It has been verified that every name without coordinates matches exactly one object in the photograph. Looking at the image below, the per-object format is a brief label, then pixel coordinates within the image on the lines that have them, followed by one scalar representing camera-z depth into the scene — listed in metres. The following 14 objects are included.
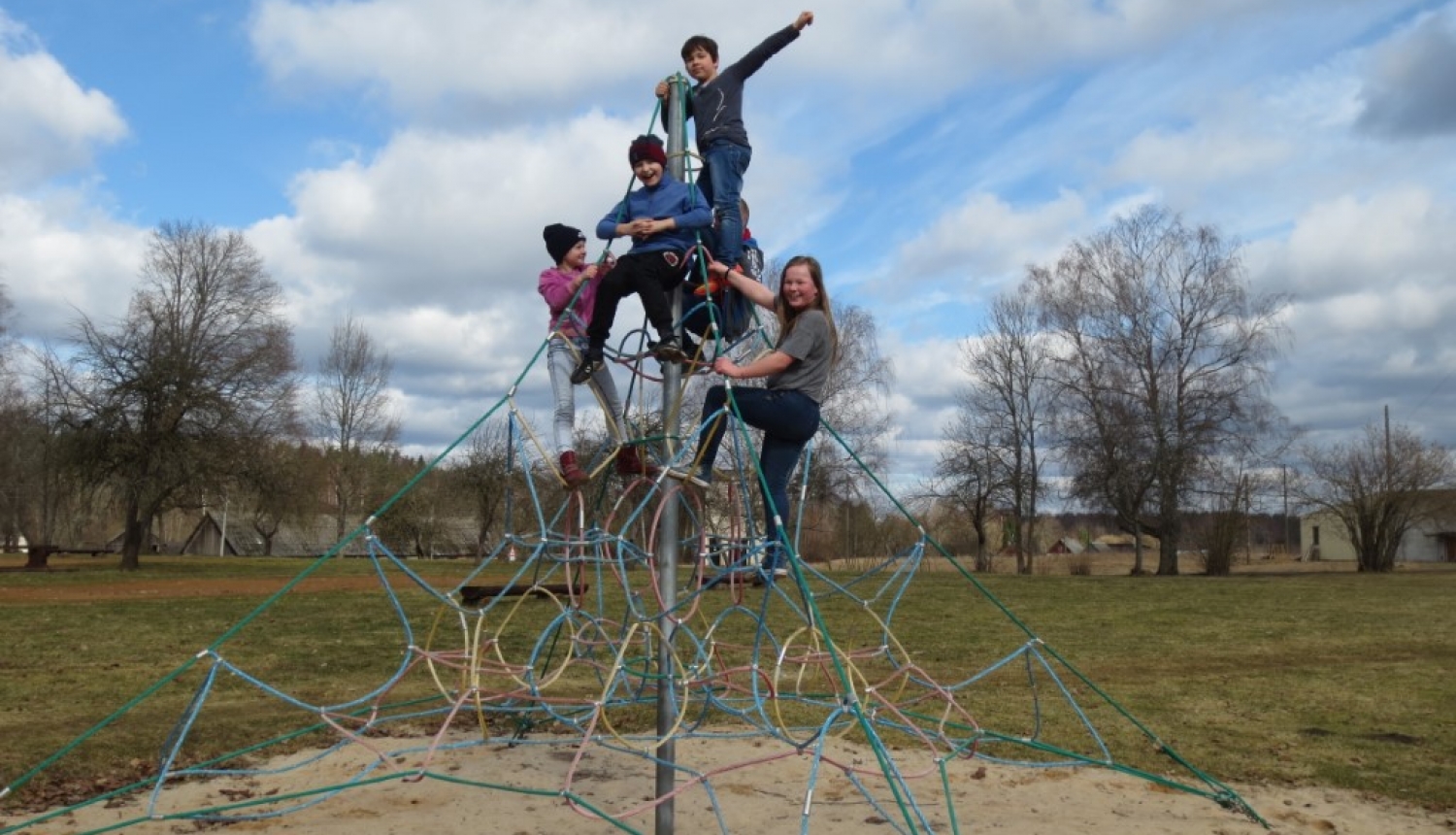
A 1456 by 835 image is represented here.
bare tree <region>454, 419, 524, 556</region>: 33.09
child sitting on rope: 4.28
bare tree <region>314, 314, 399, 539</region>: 45.00
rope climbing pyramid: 4.05
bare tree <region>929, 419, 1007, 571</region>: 31.23
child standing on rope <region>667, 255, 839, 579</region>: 4.06
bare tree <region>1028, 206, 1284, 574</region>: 26.59
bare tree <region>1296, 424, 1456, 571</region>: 30.83
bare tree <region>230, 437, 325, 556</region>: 24.42
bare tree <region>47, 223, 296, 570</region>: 23.48
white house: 47.88
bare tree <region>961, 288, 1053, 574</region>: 30.73
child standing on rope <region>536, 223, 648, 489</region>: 4.50
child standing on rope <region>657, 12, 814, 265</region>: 4.49
